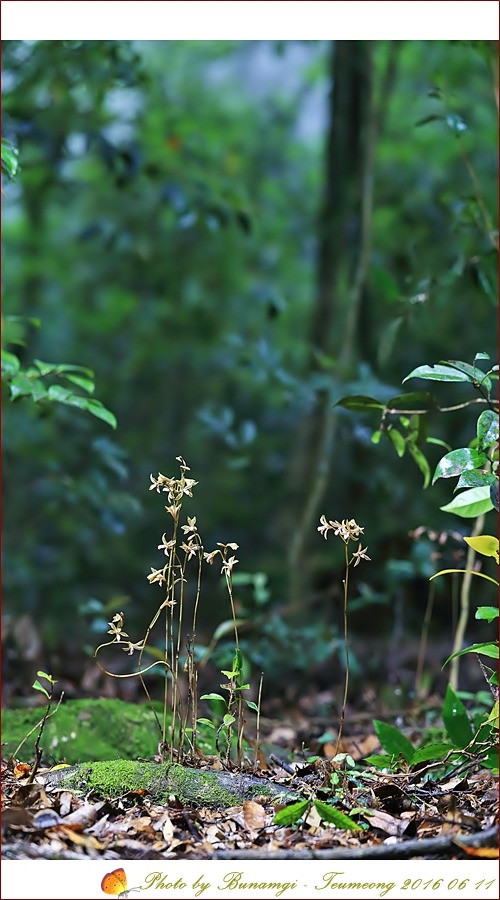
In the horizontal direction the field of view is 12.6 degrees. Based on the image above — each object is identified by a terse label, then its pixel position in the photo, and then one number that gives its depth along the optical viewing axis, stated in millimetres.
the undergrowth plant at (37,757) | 2268
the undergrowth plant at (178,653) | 2279
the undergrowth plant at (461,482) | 2214
